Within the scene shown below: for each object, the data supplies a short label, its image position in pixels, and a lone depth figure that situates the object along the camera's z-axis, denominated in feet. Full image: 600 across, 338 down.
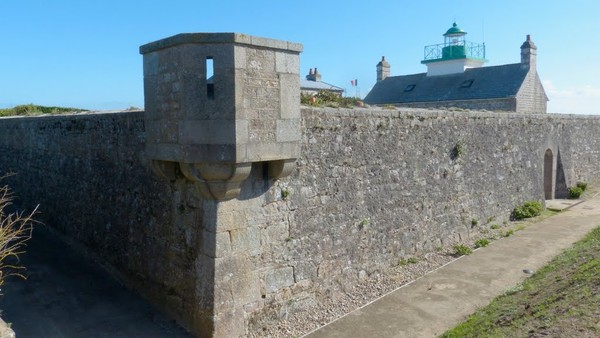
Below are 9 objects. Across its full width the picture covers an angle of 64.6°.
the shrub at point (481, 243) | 33.09
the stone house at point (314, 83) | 89.10
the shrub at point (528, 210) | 40.70
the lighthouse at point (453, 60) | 107.04
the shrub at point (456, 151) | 32.83
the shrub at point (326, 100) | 25.12
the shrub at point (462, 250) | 31.22
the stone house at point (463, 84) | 90.94
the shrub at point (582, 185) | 54.24
